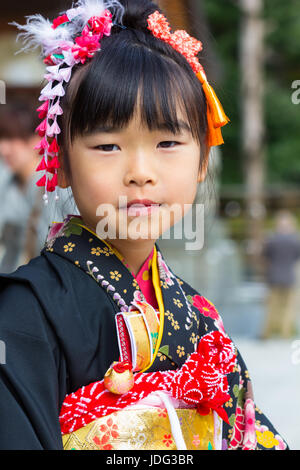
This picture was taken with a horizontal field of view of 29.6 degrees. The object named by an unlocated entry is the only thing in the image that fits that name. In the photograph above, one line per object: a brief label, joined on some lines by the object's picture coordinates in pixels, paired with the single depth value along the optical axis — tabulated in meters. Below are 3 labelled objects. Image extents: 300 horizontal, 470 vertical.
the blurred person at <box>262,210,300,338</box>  6.59
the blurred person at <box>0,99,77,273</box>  2.63
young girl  1.02
